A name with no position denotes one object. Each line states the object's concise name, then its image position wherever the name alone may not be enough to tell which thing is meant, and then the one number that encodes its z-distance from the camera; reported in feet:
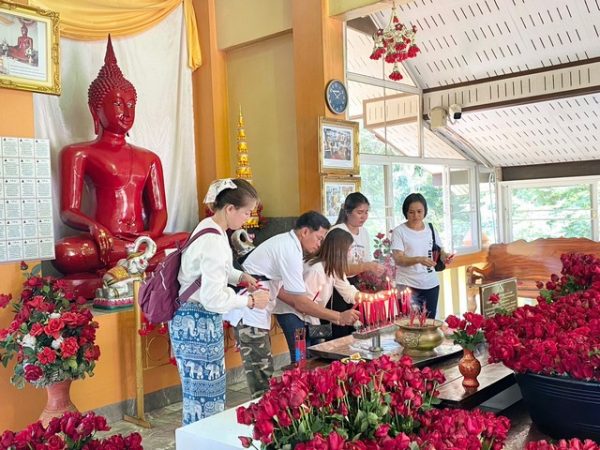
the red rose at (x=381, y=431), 3.42
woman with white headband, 7.25
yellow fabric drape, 13.42
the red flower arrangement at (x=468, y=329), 5.69
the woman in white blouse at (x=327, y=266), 9.80
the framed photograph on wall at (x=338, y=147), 13.41
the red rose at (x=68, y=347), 9.05
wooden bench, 19.84
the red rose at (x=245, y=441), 3.46
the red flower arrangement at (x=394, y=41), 13.35
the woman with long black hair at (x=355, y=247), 10.41
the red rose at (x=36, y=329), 9.02
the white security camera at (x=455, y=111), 18.56
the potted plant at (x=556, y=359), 4.46
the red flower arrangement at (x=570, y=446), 3.19
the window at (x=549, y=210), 20.62
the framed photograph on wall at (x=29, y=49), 10.22
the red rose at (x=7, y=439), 4.00
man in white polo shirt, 8.66
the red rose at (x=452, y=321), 5.72
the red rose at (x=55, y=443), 3.85
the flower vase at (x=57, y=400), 9.50
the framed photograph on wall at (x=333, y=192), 13.53
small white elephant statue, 11.27
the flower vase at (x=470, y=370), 5.73
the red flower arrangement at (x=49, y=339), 9.08
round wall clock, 13.69
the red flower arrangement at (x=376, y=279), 11.07
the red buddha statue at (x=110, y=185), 12.49
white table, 4.45
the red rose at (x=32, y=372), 9.07
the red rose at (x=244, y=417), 3.43
